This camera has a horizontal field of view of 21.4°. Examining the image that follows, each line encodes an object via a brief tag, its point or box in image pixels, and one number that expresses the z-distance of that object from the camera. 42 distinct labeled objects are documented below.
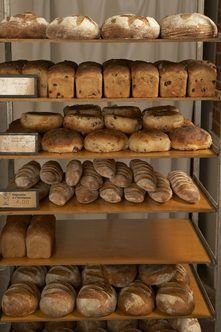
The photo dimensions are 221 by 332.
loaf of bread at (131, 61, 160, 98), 2.94
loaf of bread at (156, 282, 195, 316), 3.07
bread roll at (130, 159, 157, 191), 3.06
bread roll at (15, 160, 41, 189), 3.07
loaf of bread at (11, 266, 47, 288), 3.27
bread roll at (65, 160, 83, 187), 3.11
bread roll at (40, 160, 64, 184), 3.12
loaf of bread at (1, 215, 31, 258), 3.14
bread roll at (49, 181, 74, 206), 3.03
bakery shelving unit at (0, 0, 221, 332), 2.96
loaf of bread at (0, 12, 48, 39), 2.84
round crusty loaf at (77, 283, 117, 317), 3.04
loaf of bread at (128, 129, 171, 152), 2.93
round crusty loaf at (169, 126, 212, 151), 2.98
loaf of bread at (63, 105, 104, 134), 3.07
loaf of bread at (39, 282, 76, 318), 3.04
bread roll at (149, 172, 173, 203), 3.04
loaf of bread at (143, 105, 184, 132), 3.09
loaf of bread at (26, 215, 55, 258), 3.12
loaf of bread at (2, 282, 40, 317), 3.05
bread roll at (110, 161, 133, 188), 3.09
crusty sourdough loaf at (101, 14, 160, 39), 2.83
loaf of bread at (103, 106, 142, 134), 3.09
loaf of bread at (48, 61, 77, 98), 2.93
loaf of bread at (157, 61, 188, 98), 2.96
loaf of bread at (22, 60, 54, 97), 2.98
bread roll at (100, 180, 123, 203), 3.05
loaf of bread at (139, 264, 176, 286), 3.20
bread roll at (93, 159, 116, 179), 3.08
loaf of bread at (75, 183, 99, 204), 3.06
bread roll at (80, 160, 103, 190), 3.10
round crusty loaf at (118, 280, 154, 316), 3.06
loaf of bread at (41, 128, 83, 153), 2.93
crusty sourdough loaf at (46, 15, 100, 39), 2.81
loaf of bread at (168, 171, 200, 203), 3.07
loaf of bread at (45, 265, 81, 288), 3.25
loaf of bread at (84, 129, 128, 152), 2.92
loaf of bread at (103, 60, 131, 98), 2.93
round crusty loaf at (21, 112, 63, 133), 3.11
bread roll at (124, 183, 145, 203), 3.04
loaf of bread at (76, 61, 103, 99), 2.93
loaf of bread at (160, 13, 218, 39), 2.83
